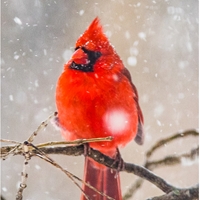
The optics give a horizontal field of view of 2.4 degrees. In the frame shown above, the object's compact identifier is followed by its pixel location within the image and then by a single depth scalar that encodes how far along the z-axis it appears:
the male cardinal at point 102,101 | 4.83
